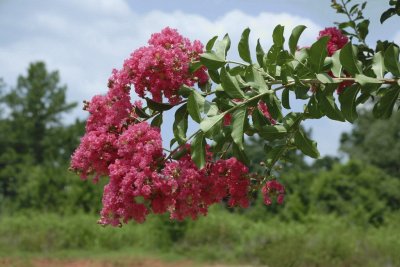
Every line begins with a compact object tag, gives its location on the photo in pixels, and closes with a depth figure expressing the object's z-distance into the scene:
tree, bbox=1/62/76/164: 29.36
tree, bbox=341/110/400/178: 24.55
